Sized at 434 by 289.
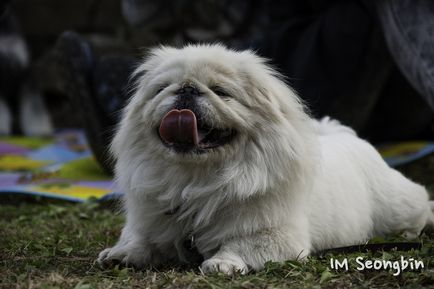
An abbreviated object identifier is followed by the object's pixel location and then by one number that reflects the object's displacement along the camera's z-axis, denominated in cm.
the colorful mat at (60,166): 385
